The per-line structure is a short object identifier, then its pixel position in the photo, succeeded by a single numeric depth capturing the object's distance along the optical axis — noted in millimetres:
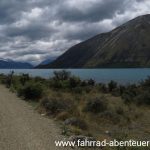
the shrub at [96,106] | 10530
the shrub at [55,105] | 10113
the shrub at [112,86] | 22021
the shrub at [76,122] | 7821
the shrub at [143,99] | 13586
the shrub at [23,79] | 24053
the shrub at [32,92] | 14553
